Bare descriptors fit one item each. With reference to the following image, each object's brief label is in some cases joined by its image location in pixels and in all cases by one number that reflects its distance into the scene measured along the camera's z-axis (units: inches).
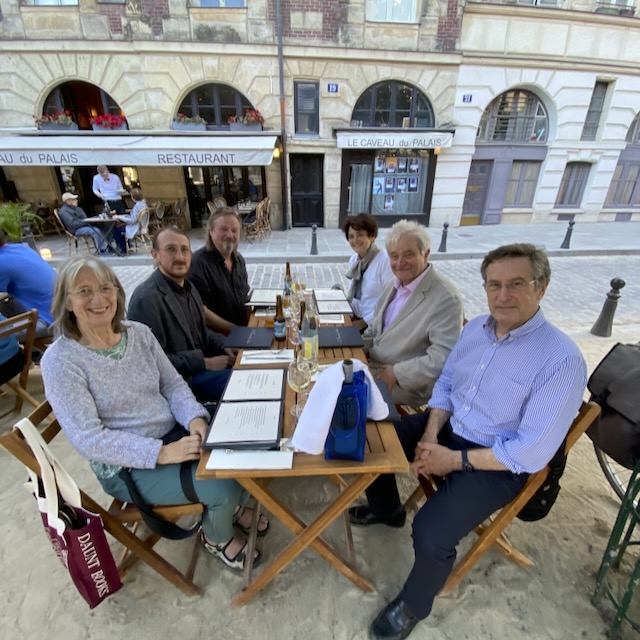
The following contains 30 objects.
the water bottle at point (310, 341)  73.7
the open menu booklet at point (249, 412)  54.8
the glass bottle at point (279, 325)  95.2
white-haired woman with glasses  59.2
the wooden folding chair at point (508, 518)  59.0
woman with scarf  123.5
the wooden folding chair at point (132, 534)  60.9
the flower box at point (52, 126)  361.7
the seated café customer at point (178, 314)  87.1
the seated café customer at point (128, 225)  314.8
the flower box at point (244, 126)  375.7
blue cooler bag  51.3
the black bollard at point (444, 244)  319.7
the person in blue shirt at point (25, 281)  119.2
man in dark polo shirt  118.6
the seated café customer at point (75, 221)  304.3
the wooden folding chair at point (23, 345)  95.3
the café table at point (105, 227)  309.7
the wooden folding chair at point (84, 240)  313.9
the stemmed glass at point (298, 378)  67.0
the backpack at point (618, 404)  62.2
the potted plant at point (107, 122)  362.6
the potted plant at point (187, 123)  370.0
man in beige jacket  85.9
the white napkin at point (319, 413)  50.3
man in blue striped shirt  58.1
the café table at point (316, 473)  52.7
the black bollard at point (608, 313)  173.0
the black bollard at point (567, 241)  329.3
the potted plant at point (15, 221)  243.4
